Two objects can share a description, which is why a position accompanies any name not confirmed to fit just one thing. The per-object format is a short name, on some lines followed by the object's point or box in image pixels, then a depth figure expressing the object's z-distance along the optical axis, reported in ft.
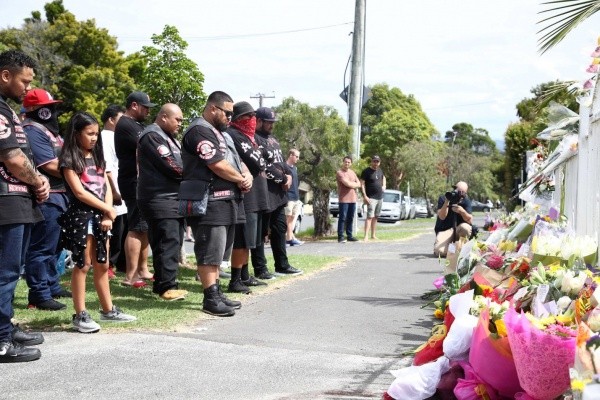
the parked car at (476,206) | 264.03
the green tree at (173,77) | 39.06
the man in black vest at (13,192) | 17.30
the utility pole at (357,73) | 65.98
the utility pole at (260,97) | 183.21
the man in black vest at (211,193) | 23.77
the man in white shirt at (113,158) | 29.17
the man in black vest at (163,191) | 25.68
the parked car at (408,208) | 151.33
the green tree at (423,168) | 175.42
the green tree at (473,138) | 381.60
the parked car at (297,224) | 74.20
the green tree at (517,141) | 99.27
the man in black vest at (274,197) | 31.94
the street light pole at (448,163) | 215.72
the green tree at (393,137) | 187.52
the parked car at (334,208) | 128.98
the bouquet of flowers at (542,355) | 11.09
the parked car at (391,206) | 129.29
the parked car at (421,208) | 185.54
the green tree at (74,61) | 113.39
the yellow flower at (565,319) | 12.05
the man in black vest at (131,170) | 28.04
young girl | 20.15
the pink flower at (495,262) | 18.86
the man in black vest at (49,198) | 23.48
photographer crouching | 42.09
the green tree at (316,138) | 63.72
